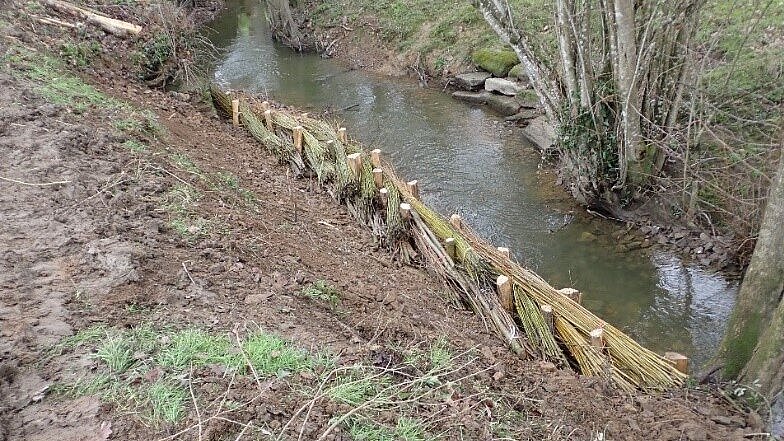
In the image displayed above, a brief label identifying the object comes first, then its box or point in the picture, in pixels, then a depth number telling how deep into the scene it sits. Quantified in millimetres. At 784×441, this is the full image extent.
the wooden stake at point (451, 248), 5053
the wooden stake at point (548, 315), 4266
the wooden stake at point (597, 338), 4027
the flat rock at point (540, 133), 9023
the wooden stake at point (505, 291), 4504
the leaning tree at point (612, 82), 6430
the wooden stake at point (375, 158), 6668
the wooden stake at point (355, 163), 6438
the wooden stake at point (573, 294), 4691
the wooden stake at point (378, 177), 6281
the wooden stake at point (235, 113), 8805
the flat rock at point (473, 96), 11279
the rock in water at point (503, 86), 11000
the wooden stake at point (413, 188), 6441
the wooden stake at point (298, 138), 7457
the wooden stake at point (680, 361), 3951
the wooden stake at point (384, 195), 5969
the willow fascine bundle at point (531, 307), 3951
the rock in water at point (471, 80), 11672
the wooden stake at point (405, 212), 5574
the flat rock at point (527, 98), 10487
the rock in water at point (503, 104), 10612
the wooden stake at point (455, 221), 5496
